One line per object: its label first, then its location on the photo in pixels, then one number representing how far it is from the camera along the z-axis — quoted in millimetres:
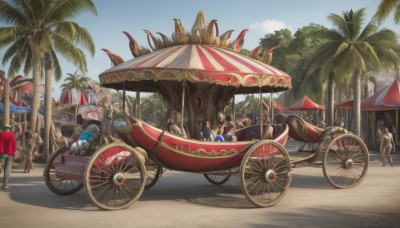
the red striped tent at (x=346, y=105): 31580
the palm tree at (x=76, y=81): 61125
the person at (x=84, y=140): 8867
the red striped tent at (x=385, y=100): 26031
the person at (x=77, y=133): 9797
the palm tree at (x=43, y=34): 19438
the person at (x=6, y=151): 10914
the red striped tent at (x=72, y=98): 36266
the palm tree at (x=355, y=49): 26234
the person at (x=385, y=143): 17281
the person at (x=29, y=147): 15547
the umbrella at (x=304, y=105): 37844
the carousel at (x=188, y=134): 8023
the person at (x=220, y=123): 10570
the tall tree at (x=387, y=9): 17938
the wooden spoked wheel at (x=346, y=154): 10469
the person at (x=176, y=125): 8938
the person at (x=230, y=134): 9817
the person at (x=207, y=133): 9708
